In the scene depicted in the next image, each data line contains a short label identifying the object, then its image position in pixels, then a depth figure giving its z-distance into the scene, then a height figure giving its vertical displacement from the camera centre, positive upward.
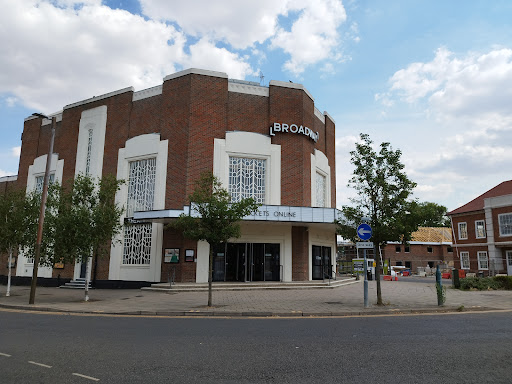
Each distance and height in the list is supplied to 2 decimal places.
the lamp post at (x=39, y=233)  15.22 +1.09
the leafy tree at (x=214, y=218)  14.27 +1.62
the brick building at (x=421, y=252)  51.81 +1.67
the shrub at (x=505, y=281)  20.70 -0.82
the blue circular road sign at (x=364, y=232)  13.70 +1.12
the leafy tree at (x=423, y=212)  13.79 +1.86
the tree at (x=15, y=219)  18.81 +2.01
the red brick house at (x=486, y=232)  31.81 +2.91
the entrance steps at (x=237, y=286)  19.67 -1.22
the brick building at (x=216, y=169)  22.28 +5.65
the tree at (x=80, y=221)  16.23 +1.65
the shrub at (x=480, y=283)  20.25 -0.92
